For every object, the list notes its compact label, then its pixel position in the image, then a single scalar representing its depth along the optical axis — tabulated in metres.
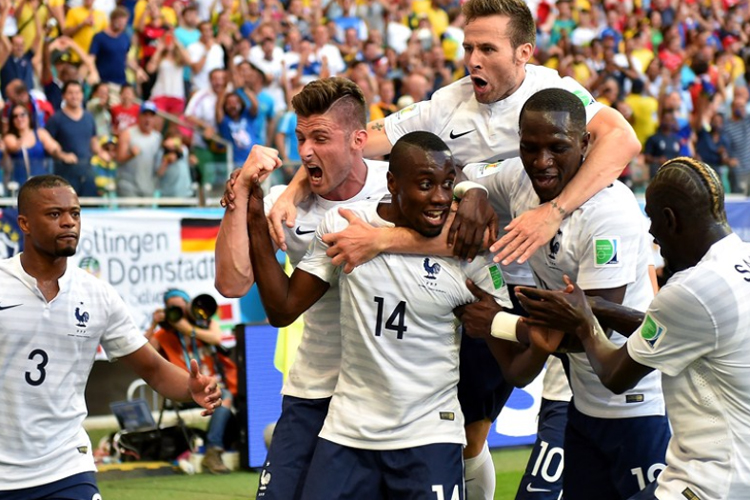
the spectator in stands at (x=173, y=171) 11.92
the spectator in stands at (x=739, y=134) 17.09
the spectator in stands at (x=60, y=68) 12.92
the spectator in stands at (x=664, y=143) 16.52
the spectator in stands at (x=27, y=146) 10.99
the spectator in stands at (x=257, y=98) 14.12
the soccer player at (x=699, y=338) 3.97
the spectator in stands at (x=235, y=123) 13.61
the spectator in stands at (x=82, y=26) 14.14
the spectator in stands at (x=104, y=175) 11.40
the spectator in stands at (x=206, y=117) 13.11
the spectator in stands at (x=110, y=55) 14.02
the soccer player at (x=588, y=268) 4.84
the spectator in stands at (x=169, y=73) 14.21
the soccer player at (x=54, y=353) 5.63
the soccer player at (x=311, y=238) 5.14
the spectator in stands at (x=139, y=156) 11.68
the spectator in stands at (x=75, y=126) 12.03
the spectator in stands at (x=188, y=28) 15.02
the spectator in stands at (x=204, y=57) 14.61
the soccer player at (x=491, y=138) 4.88
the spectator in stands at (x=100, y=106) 12.92
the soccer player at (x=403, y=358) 4.78
